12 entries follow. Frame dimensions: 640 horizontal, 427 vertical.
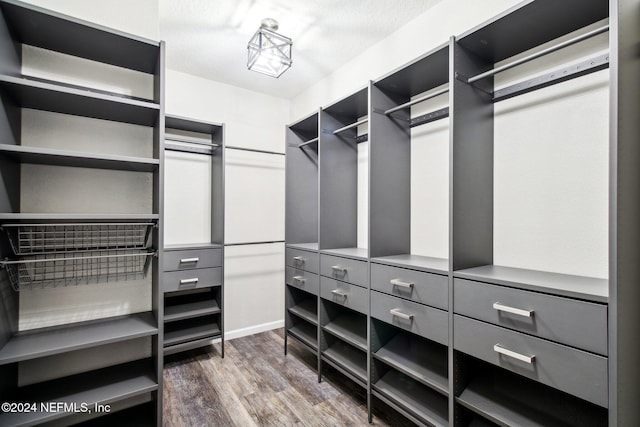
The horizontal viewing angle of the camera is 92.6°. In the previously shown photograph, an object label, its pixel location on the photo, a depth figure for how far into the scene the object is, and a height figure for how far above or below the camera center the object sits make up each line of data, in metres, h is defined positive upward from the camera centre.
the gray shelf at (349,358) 2.01 -1.04
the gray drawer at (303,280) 2.42 -0.56
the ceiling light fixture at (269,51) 2.03 +1.11
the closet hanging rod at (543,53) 1.12 +0.66
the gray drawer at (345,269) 1.97 -0.39
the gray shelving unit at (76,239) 1.34 -0.14
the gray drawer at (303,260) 2.42 -0.39
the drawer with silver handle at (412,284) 1.50 -0.38
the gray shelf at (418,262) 1.54 -0.28
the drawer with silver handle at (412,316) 1.51 -0.55
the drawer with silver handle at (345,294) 1.97 -0.56
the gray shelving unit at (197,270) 2.51 -0.48
